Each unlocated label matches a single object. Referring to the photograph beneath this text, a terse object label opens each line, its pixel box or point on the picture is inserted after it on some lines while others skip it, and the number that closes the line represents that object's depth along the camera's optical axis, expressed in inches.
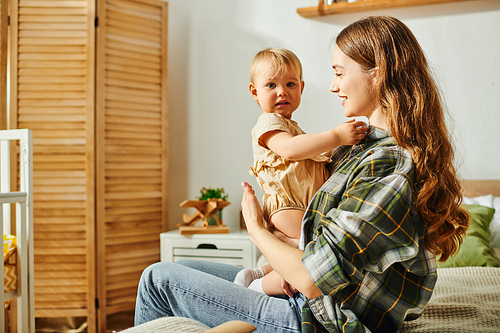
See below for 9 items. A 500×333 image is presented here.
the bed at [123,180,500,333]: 37.6
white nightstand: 90.0
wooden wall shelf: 95.3
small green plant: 98.9
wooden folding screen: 92.8
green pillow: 67.3
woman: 30.9
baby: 39.9
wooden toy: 93.3
